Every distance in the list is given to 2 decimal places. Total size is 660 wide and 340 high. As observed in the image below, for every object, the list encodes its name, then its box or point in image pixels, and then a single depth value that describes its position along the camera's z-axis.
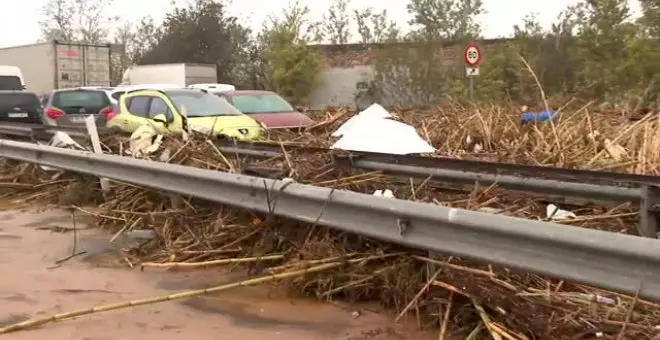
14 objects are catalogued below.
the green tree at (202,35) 49.94
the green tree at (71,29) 64.98
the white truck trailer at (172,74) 35.50
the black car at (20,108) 19.09
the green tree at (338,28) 52.69
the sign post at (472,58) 18.53
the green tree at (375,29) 40.31
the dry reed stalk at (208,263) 6.34
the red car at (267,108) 16.91
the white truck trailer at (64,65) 33.12
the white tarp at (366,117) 8.41
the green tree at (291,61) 39.72
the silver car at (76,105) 19.41
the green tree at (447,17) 40.69
